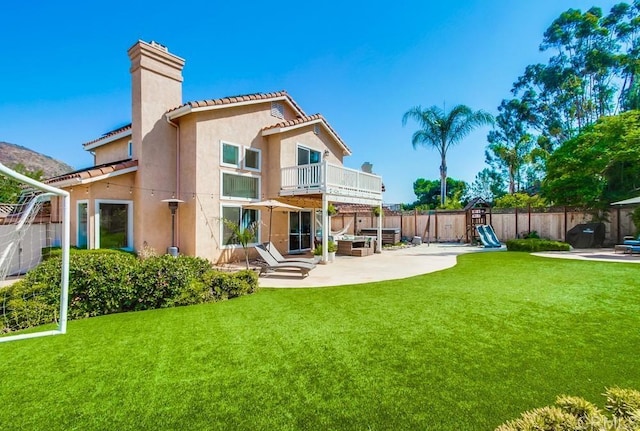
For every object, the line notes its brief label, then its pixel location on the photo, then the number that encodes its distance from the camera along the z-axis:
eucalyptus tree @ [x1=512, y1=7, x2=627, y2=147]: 34.16
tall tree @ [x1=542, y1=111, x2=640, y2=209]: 18.95
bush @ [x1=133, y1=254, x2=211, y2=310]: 6.74
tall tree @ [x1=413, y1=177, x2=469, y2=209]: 47.22
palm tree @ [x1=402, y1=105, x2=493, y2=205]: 29.70
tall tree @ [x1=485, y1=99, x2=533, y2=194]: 39.61
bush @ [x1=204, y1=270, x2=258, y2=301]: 7.54
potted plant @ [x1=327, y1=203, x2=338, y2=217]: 15.86
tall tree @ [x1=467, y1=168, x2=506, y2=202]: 44.12
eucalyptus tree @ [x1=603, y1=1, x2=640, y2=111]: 31.86
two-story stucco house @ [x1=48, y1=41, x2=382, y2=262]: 11.99
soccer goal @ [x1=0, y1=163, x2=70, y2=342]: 4.73
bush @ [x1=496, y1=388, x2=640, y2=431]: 2.19
